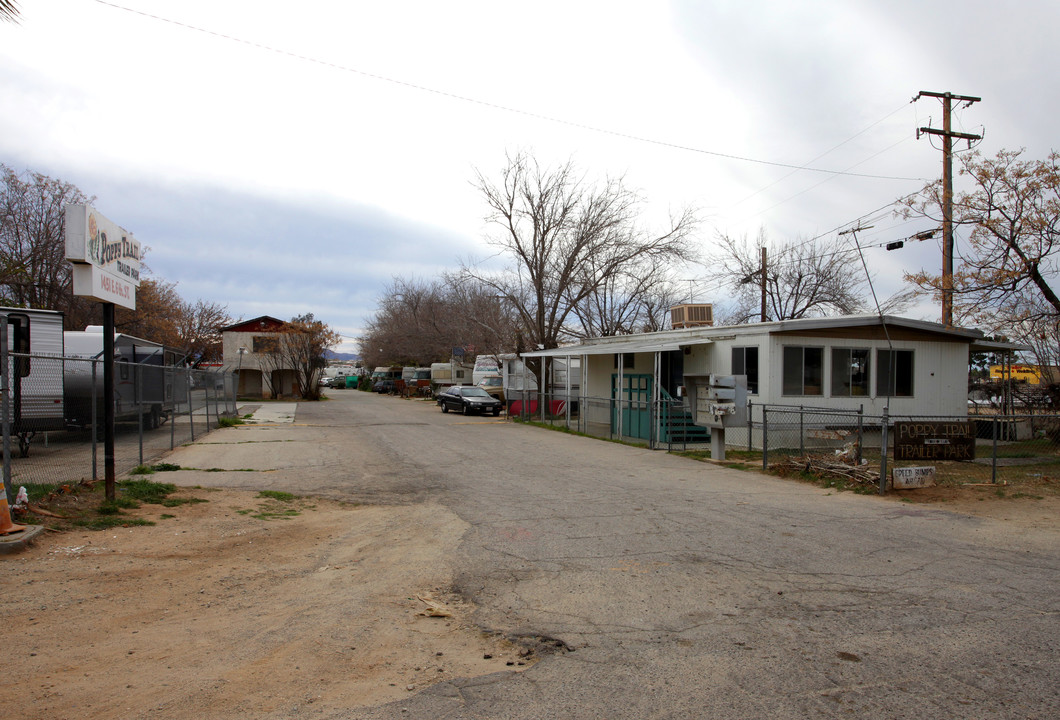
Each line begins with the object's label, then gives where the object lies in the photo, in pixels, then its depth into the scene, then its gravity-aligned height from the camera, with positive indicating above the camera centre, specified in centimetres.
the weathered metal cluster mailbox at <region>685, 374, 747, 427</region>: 1479 -80
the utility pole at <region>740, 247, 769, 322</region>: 3281 +454
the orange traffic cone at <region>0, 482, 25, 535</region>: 654 -148
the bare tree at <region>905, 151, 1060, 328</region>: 1471 +286
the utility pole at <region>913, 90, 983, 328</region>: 1652 +449
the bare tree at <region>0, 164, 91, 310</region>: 2902 +552
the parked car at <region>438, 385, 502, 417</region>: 3209 -172
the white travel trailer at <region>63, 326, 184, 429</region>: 1360 -34
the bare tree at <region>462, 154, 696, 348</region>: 2914 +487
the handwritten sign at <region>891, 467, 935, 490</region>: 1113 -187
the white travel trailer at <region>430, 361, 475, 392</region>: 4778 -65
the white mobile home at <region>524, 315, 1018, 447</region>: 1731 +9
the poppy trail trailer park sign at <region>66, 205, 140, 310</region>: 734 +129
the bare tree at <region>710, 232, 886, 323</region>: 3522 +421
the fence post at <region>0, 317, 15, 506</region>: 696 -25
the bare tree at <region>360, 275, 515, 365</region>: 4038 +292
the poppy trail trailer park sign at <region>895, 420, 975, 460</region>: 1204 -138
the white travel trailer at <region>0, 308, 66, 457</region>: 1041 -19
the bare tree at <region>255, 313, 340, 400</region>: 4400 +99
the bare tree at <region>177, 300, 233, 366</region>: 5647 +305
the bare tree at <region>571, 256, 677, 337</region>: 3422 +290
